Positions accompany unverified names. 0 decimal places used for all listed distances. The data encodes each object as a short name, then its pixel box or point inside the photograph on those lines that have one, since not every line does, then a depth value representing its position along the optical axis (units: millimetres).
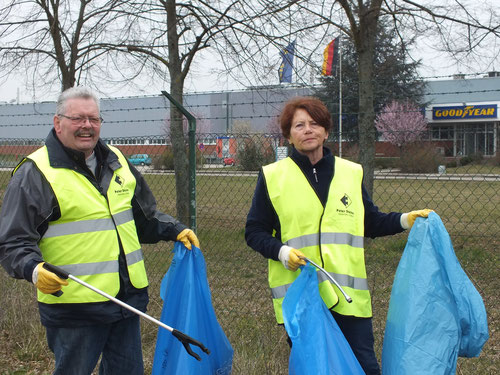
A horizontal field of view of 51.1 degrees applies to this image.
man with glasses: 2139
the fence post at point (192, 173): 3682
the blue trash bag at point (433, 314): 2217
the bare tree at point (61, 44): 7699
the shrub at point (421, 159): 4219
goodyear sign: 31630
